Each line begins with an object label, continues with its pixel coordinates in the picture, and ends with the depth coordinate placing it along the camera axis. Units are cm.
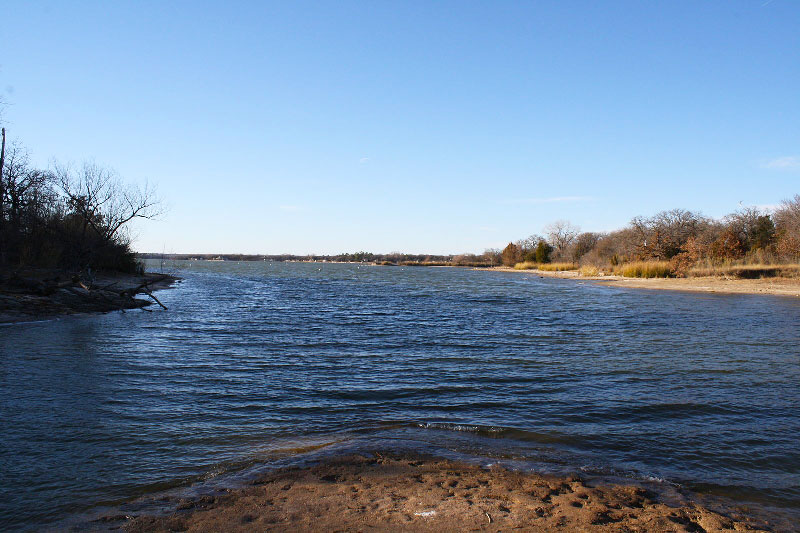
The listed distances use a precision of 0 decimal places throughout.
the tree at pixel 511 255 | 12368
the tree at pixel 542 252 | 10725
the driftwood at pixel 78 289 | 2170
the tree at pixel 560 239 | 11928
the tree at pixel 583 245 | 9778
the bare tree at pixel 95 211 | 3297
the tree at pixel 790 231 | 4300
